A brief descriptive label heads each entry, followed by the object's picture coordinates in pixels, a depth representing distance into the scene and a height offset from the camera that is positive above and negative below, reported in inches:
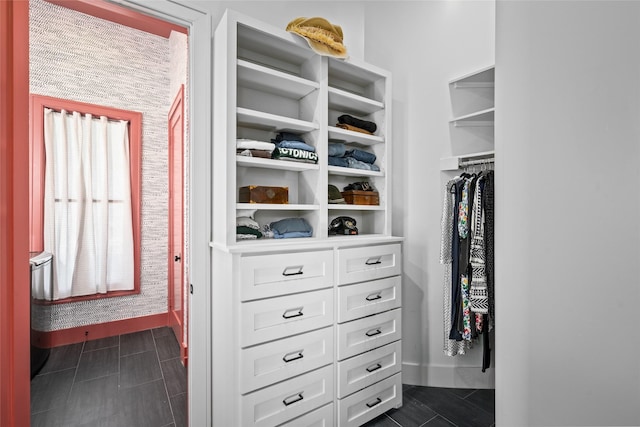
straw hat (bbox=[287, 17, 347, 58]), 62.9 +38.4
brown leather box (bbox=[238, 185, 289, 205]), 62.4 +3.8
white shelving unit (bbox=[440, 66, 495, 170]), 79.9 +24.3
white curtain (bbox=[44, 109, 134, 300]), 105.8 +2.9
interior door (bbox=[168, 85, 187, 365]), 94.6 -4.4
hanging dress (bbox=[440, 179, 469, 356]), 73.8 -10.8
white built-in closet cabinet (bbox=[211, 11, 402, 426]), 53.6 -11.7
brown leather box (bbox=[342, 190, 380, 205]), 76.7 +4.0
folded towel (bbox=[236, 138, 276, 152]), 59.0 +13.8
